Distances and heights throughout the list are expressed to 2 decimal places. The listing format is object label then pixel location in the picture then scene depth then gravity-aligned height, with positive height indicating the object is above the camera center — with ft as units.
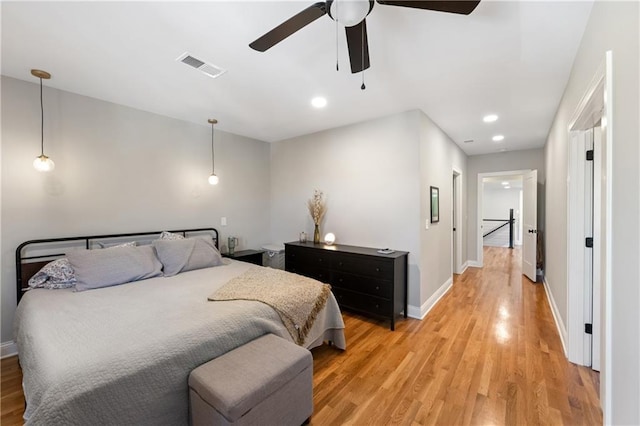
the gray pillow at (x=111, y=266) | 7.53 -1.68
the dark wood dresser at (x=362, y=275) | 9.85 -2.66
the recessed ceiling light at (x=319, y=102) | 9.59 +4.15
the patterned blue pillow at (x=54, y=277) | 7.61 -1.91
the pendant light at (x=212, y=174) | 12.11 +1.86
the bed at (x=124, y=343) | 3.82 -2.39
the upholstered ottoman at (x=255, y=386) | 4.23 -3.04
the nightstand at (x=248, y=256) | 13.00 -2.23
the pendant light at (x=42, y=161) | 7.75 +1.55
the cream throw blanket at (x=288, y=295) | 6.76 -2.26
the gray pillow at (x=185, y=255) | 9.28 -1.62
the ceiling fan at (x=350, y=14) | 3.99 +3.25
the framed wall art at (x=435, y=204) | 11.93 +0.31
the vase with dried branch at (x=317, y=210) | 13.47 +0.06
